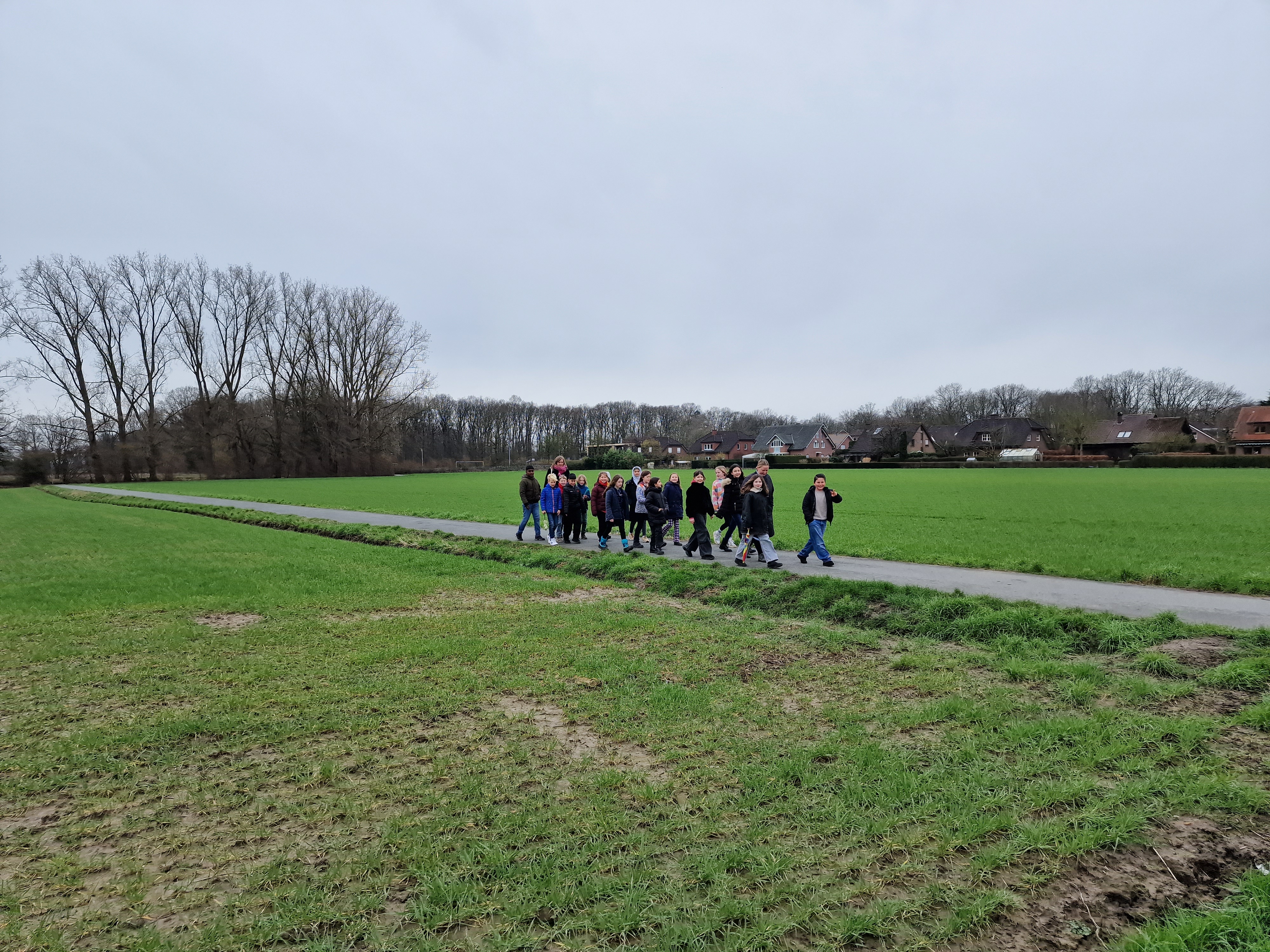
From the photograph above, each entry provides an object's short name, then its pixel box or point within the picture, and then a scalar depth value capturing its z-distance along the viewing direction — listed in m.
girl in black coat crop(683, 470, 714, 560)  13.05
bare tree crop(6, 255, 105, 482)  64.44
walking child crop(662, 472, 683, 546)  14.00
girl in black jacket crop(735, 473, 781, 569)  11.38
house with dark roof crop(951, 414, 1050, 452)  96.50
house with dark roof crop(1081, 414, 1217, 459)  81.12
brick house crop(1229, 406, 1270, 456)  79.88
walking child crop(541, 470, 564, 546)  15.44
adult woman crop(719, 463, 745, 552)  13.23
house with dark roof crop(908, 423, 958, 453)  99.31
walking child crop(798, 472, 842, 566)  11.37
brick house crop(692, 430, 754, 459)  122.69
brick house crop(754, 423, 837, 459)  114.19
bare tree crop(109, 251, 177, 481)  65.88
